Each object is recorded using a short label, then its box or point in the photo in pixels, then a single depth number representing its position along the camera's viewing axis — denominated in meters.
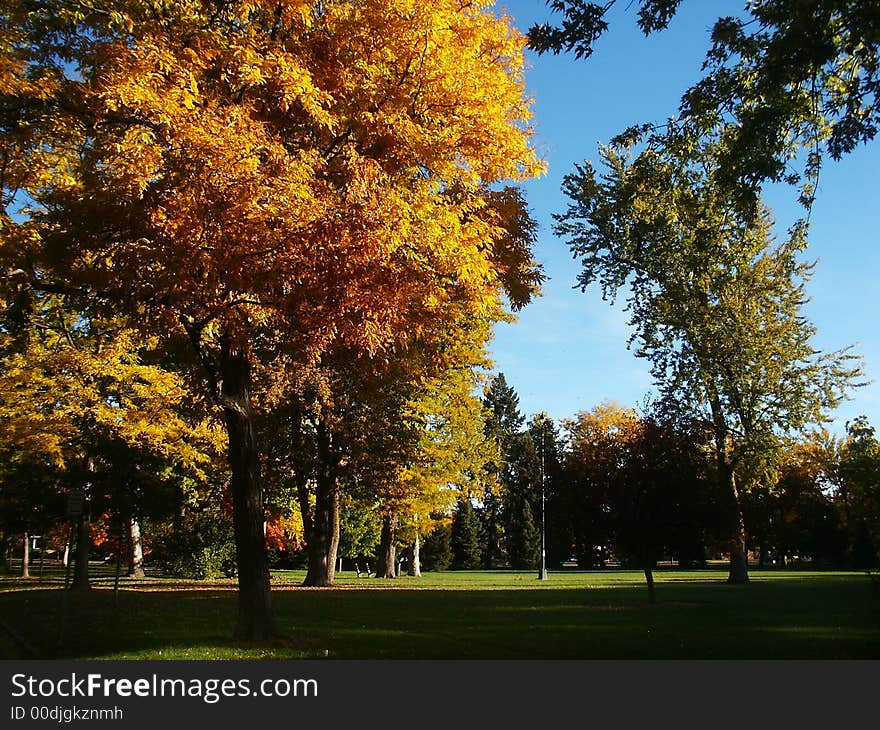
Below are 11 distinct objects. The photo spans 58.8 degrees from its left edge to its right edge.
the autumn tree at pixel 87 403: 22.45
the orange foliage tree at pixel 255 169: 9.86
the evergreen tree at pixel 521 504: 82.50
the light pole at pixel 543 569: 40.13
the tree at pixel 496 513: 95.00
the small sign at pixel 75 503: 12.15
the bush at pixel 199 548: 36.78
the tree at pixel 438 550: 70.56
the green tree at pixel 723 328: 31.11
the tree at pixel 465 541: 81.19
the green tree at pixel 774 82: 8.84
